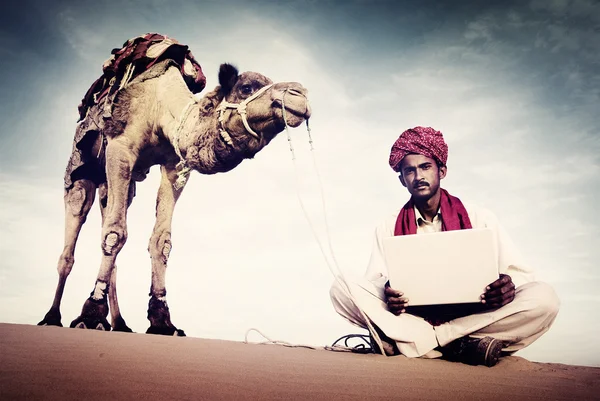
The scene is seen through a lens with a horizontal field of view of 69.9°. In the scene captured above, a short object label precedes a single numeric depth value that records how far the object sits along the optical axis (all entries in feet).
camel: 13.88
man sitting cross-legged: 8.77
